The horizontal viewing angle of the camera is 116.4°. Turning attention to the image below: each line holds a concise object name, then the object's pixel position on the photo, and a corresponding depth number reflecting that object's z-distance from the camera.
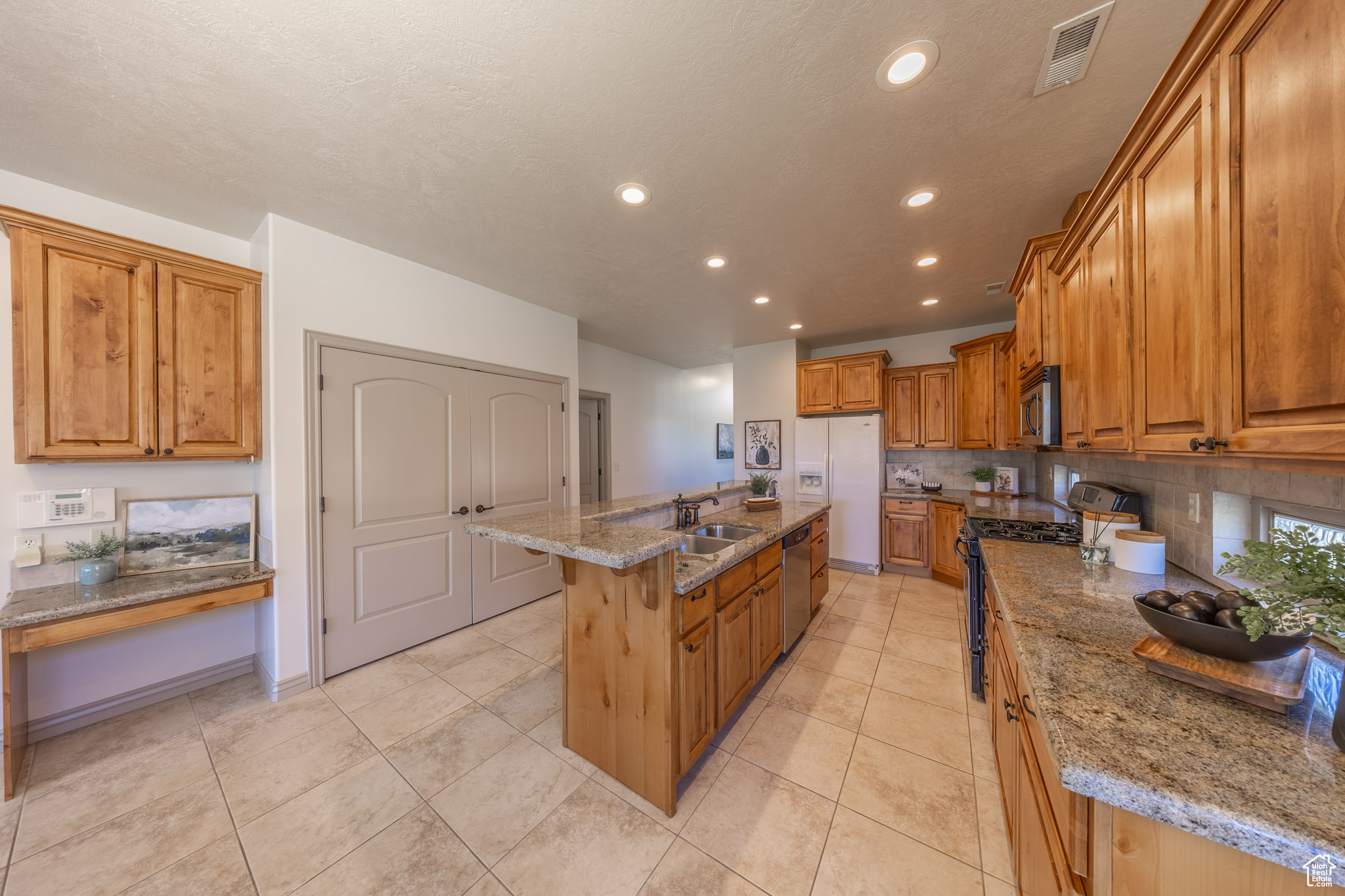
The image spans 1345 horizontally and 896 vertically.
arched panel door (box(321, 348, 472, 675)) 2.59
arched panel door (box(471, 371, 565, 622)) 3.32
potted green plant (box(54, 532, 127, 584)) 2.04
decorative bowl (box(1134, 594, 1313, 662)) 0.87
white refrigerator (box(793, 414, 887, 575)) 4.40
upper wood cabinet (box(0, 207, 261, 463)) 1.88
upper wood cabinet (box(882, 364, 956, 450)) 4.43
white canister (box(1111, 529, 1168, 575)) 1.65
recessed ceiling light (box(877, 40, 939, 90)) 1.37
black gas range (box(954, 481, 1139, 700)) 2.16
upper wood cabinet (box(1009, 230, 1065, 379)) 2.08
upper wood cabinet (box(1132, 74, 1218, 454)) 0.98
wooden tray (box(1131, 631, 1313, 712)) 0.82
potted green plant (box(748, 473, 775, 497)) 3.30
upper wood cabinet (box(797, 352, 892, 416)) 4.44
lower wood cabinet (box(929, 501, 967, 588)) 4.02
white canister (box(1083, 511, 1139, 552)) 1.87
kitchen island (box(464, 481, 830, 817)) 1.55
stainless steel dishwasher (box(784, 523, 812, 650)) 2.64
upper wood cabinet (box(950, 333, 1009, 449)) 3.82
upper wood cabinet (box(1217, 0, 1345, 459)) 0.69
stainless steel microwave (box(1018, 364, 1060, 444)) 2.00
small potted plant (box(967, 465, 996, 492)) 4.29
